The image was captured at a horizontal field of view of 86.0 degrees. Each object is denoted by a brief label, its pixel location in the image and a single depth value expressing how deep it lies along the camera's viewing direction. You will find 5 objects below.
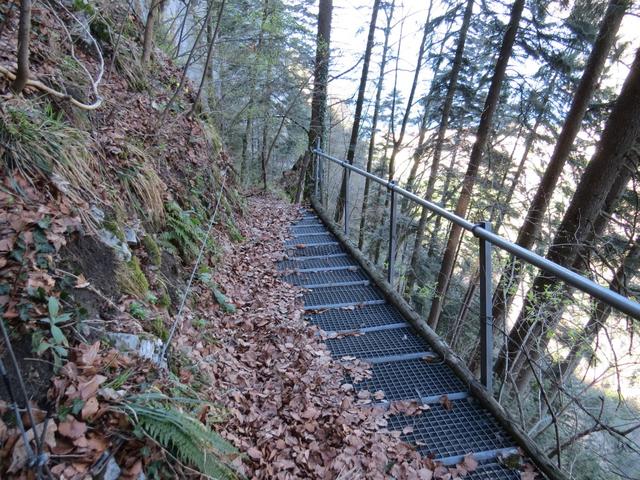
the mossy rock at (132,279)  2.21
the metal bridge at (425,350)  2.11
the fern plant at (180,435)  1.43
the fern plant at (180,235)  3.38
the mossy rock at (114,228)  2.38
